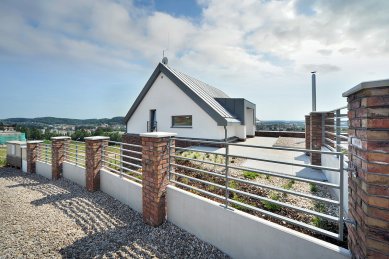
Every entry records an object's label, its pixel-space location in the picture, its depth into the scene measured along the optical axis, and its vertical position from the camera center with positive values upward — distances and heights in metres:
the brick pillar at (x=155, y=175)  4.21 -0.98
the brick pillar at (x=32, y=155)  10.46 -1.27
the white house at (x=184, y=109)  11.62 +1.20
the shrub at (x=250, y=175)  5.67 -1.38
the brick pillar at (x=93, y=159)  6.57 -0.97
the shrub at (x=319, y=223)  3.42 -1.65
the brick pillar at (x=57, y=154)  8.76 -1.05
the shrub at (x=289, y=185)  5.08 -1.49
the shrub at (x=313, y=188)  4.96 -1.53
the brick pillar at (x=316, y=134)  6.48 -0.26
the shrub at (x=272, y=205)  4.05 -1.59
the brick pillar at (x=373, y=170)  1.79 -0.41
